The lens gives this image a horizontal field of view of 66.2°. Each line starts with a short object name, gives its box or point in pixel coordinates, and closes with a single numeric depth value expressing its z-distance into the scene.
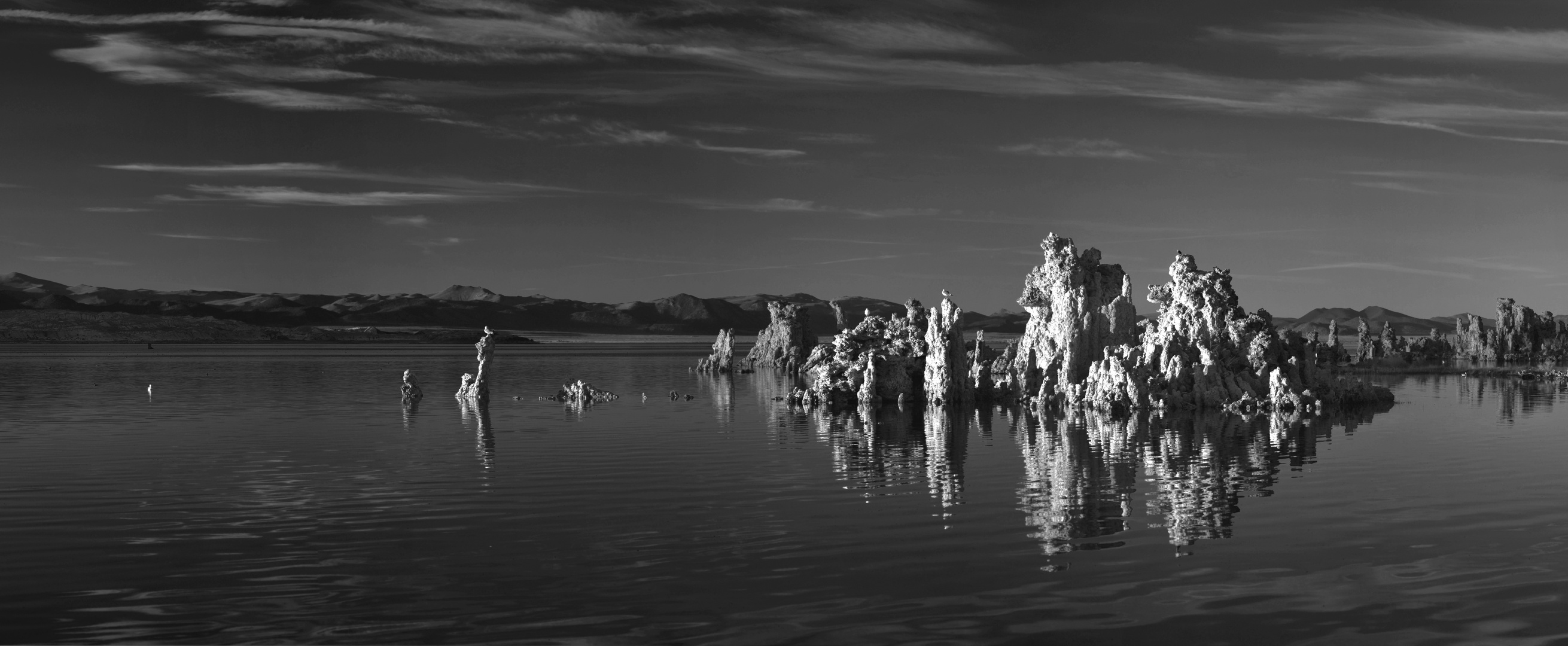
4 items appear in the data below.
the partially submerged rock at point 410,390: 61.81
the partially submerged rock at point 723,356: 113.94
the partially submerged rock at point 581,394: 63.69
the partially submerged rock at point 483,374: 62.97
